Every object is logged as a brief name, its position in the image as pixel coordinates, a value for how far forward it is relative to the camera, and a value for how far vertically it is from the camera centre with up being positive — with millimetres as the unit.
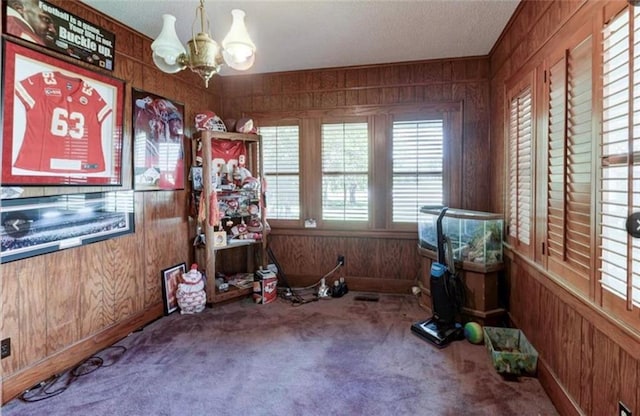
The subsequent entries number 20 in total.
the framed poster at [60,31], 2115 +1200
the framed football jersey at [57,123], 2088 +548
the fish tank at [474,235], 2947 -370
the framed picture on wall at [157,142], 3080 +553
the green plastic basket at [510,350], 2307 -1175
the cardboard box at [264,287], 3744 -1032
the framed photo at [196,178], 3684 +217
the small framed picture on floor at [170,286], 3389 -929
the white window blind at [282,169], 4238 +359
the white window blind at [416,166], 3832 +341
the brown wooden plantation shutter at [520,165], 2542 +241
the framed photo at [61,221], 2105 -169
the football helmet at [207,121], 3742 +871
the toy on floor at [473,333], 2764 -1167
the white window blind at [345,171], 4039 +308
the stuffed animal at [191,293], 3414 -999
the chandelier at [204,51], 1735 +797
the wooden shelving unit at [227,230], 3547 -433
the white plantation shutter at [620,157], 1329 +160
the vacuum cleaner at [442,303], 2828 -935
